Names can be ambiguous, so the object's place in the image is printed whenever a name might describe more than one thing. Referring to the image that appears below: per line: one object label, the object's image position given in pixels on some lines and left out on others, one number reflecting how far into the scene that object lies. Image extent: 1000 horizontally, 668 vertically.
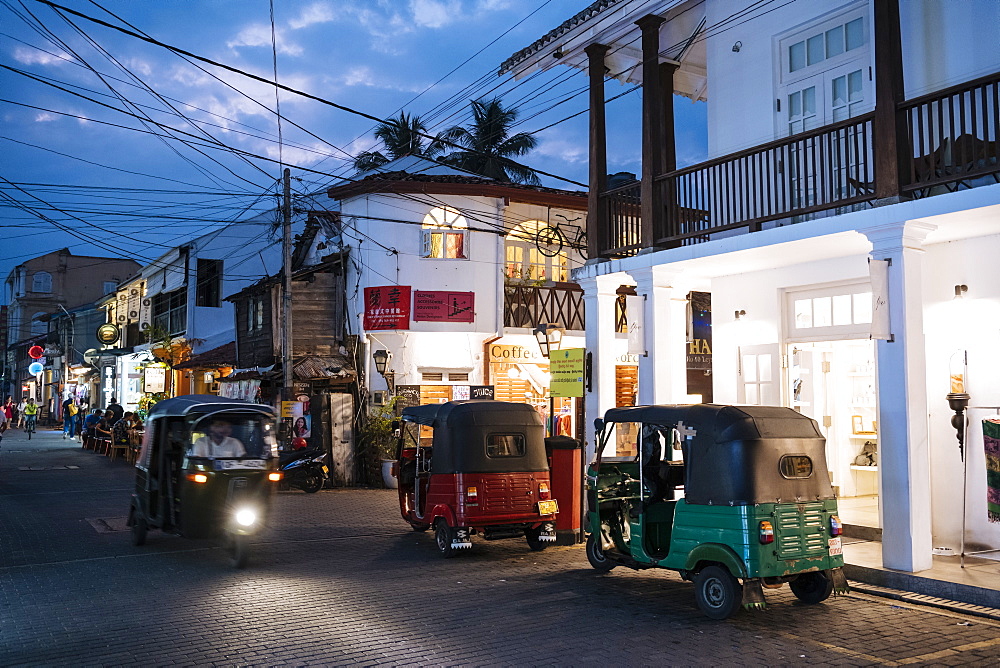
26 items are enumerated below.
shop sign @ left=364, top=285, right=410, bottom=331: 22.05
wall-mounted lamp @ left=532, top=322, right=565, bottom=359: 16.22
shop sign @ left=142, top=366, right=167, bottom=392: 38.56
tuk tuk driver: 11.01
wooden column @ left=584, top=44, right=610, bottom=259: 13.95
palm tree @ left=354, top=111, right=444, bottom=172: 39.38
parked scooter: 18.91
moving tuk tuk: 10.59
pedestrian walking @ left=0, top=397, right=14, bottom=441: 42.69
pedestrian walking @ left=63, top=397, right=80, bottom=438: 38.66
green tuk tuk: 7.86
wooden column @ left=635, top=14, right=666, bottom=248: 12.90
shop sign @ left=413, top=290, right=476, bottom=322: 22.27
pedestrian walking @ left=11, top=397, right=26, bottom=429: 48.33
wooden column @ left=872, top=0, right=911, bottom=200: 9.72
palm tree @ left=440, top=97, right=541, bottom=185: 37.41
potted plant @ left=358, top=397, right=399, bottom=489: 20.28
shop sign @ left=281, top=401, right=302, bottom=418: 20.03
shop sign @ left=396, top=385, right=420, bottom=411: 20.84
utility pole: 20.06
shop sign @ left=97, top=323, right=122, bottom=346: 39.47
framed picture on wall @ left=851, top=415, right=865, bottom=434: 13.24
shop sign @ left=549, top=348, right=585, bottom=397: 13.67
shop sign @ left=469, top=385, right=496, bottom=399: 20.47
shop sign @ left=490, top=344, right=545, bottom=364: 23.19
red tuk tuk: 11.36
